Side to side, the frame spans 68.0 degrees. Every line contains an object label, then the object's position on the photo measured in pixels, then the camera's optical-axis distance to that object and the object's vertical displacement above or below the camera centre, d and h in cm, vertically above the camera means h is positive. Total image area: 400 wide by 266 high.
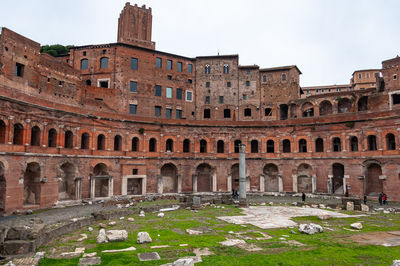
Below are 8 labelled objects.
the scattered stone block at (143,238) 1288 -329
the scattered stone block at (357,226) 1611 -338
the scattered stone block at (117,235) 1303 -325
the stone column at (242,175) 2664 -110
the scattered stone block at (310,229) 1488 -331
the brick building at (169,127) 2450 +370
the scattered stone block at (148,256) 1078 -347
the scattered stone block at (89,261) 1010 -342
